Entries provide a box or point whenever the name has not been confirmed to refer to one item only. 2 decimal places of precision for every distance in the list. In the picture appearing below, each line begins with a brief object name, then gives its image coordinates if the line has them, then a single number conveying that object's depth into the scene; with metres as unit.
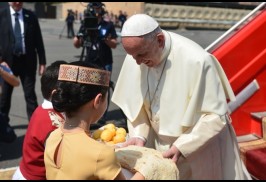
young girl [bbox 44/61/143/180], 1.58
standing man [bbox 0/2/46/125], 4.82
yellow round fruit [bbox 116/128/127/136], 2.71
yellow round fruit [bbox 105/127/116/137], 2.73
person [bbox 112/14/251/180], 2.01
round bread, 1.82
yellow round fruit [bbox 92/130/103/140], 2.75
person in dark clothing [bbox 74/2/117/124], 5.25
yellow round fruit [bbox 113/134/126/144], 2.58
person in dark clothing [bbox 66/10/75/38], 17.82
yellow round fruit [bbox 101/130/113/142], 2.65
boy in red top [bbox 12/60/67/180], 2.15
